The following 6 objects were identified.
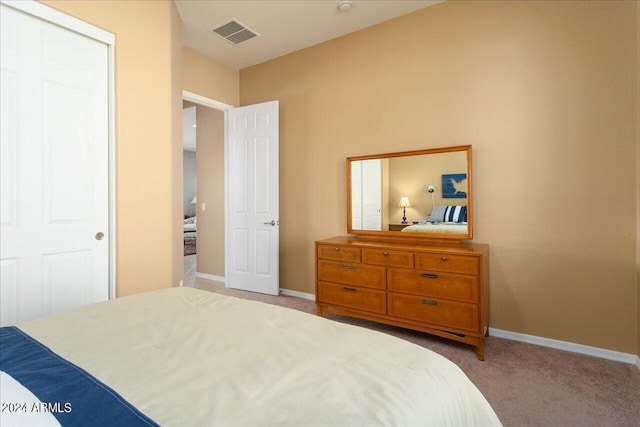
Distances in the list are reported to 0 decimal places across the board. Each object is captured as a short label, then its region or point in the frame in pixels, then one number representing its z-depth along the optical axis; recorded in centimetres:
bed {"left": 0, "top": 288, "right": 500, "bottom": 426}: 71
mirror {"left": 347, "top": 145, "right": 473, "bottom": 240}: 283
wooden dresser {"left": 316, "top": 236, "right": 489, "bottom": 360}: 239
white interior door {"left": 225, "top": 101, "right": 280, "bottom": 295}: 392
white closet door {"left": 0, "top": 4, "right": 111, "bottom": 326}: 196
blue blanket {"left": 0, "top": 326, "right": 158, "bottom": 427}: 69
